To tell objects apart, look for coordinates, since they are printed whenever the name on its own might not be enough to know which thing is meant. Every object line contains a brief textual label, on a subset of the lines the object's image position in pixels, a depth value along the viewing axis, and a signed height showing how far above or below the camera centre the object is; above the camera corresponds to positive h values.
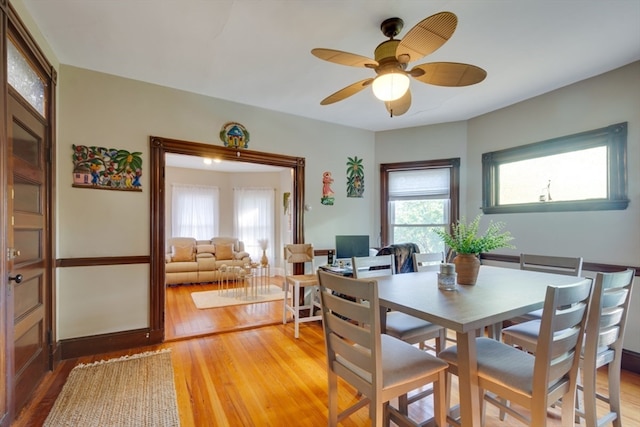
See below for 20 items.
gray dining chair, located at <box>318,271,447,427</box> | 1.25 -0.73
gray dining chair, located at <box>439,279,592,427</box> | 1.18 -0.72
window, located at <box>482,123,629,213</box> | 2.64 +0.42
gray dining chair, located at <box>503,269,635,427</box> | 1.40 -0.66
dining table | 1.25 -0.45
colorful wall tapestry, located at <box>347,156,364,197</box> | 4.25 +0.56
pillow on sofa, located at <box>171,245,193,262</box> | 6.00 -0.80
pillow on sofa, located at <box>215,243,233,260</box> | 6.35 -0.82
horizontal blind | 4.11 +0.45
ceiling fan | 1.63 +0.95
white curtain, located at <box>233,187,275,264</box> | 7.16 +0.02
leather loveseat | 5.78 -0.92
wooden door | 1.76 -0.24
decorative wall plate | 3.33 +0.94
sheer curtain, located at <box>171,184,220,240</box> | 6.74 +0.10
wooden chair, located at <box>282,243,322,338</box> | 3.38 -0.78
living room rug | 4.42 -1.37
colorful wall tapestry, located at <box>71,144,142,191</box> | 2.68 +0.46
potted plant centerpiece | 1.81 -0.21
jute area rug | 1.81 -1.29
